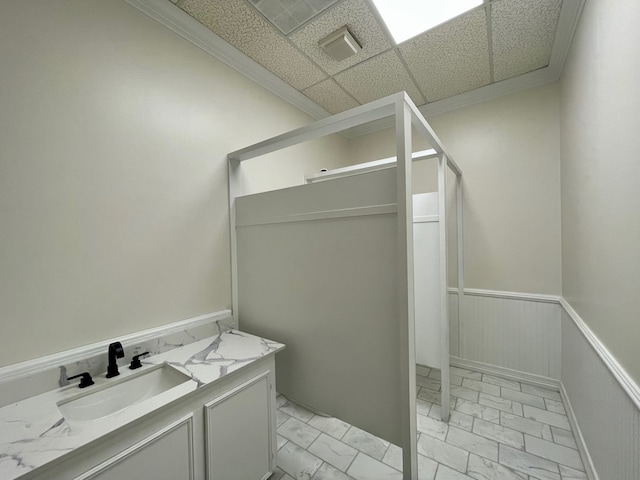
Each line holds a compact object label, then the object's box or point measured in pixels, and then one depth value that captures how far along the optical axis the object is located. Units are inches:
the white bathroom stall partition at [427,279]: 78.5
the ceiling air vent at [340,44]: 68.6
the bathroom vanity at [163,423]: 31.0
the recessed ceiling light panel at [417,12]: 60.9
